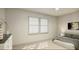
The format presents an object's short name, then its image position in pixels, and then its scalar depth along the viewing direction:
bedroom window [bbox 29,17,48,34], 2.41
